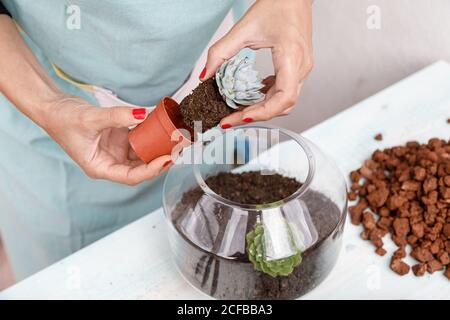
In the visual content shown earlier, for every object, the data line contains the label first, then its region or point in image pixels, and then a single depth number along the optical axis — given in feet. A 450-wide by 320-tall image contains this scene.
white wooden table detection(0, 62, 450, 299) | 2.56
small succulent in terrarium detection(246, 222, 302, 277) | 2.25
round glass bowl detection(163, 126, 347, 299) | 2.27
